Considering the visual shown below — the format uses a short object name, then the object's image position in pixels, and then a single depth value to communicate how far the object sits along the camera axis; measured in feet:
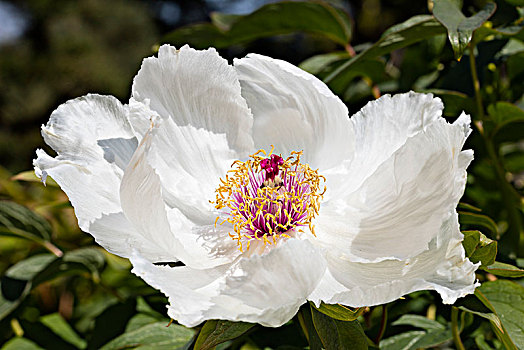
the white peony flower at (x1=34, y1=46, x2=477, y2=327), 1.76
